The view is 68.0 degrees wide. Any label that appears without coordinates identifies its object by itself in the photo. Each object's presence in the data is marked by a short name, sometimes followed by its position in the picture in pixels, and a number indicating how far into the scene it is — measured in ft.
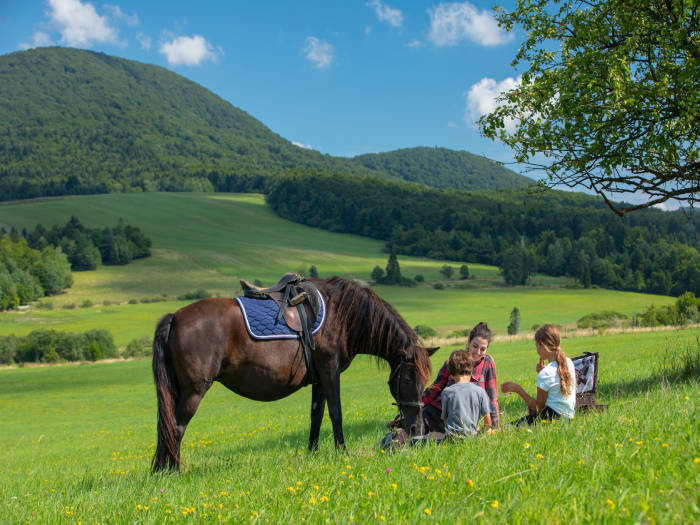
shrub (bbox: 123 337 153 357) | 159.53
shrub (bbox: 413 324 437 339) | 152.91
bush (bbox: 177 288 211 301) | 247.35
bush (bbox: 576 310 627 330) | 147.06
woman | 20.71
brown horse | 19.26
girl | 19.08
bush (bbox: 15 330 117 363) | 159.43
